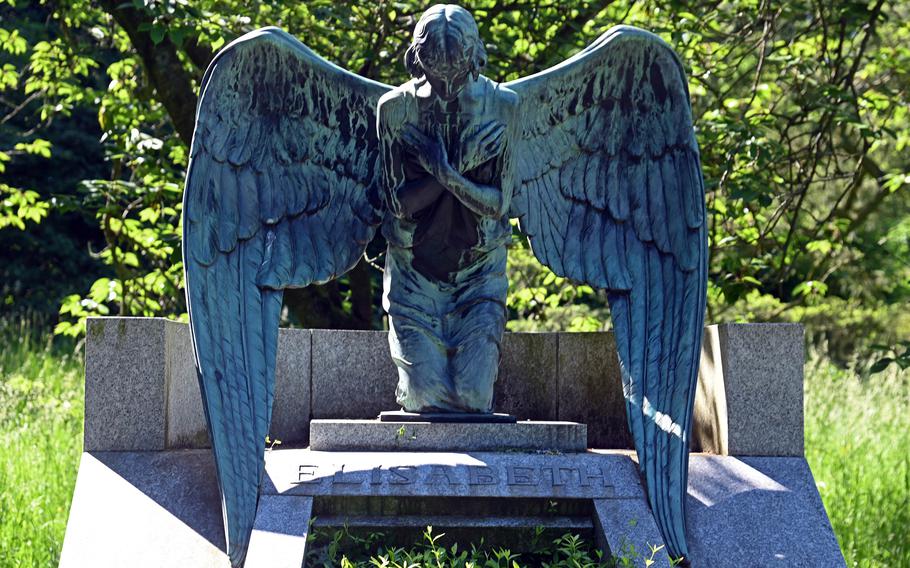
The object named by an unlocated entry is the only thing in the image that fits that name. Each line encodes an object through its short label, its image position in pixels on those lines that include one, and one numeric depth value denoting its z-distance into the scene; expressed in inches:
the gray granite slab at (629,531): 183.9
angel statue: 199.5
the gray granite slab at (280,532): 178.1
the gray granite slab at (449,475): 191.8
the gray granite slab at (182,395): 218.7
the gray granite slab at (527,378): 261.4
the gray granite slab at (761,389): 218.7
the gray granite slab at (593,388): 257.1
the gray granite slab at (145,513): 190.4
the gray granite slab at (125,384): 211.0
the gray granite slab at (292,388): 249.8
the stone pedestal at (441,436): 205.0
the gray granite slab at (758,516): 194.9
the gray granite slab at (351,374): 253.9
